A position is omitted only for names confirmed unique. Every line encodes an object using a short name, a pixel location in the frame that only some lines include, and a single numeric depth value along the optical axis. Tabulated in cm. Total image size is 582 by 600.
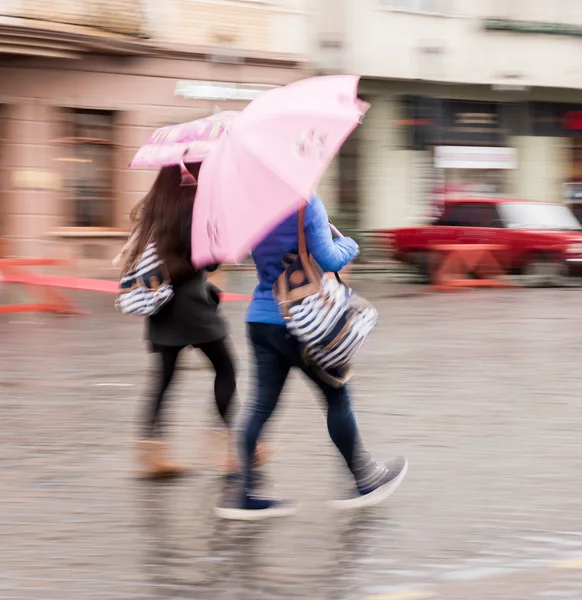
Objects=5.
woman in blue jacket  507
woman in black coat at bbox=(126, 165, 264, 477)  572
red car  1975
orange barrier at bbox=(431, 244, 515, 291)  1942
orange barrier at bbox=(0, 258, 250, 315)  1486
